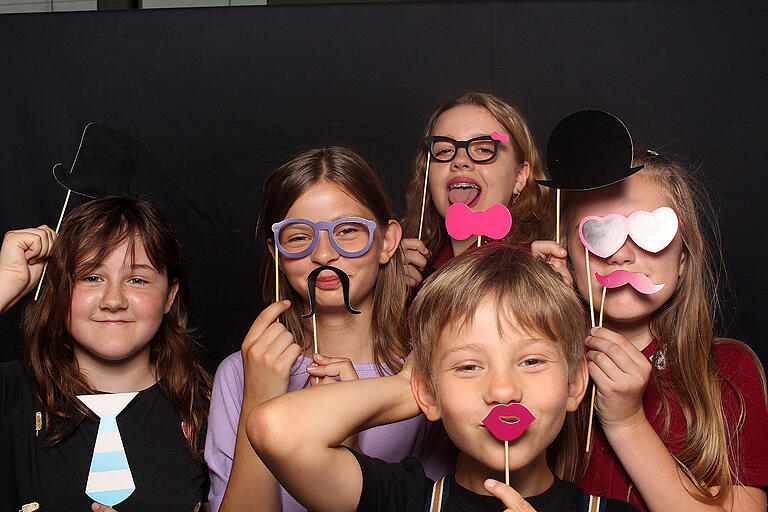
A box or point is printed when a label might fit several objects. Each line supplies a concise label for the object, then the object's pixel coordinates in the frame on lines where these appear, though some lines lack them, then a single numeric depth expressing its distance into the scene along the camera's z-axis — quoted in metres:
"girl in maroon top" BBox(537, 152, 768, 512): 1.52
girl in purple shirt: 1.58
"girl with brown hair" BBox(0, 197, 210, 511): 1.79
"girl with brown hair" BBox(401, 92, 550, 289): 2.16
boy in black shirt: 1.26
